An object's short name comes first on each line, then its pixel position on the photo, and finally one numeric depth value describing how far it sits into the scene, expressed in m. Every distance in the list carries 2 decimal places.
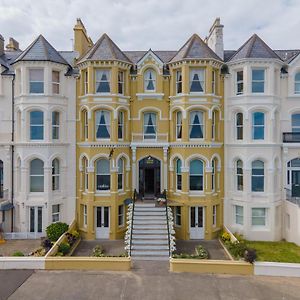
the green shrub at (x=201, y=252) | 16.38
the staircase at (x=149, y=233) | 16.78
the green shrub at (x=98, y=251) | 16.56
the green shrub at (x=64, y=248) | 17.02
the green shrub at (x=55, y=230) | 18.58
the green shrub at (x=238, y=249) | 15.69
